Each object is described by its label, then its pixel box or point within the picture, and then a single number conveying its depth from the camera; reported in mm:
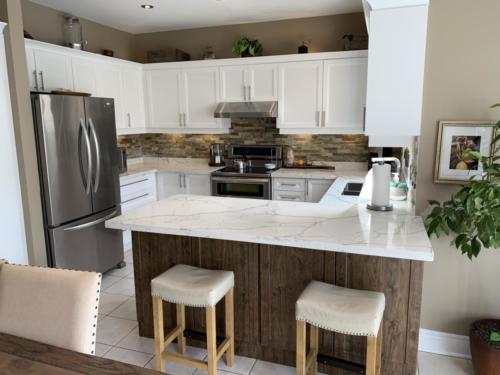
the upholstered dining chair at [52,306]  1438
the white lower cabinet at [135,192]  4441
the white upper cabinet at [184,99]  4879
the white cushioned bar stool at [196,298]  2094
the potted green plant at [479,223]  1951
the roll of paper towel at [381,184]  2488
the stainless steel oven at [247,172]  4617
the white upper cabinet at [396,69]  2355
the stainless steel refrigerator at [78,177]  3215
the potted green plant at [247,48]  4672
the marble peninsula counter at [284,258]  2078
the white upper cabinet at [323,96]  4340
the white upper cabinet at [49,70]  3564
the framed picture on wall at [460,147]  2301
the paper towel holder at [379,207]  2572
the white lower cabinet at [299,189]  4449
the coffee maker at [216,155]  5273
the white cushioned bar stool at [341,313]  1791
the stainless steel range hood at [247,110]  4562
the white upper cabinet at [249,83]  4625
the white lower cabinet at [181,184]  4895
